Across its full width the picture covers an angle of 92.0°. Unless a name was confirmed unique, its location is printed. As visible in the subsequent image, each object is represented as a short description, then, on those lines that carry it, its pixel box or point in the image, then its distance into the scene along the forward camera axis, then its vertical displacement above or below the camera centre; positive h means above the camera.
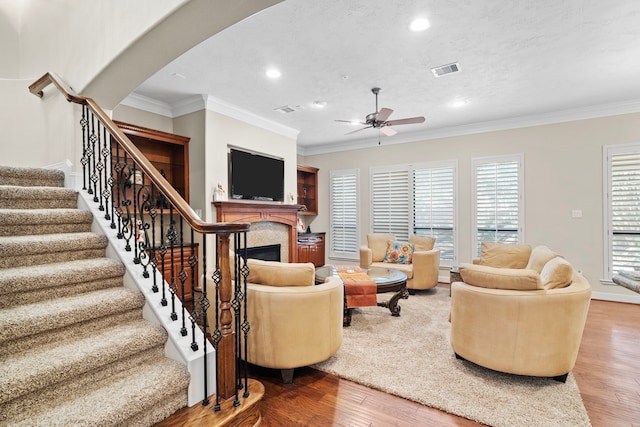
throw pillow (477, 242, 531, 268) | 4.32 -0.60
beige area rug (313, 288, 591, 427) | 2.05 -1.32
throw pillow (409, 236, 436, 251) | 5.59 -0.54
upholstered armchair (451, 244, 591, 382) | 2.32 -0.81
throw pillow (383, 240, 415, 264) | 5.43 -0.71
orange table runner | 3.50 -0.91
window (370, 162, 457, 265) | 6.15 +0.23
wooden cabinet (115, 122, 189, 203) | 4.51 +0.90
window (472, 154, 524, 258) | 5.49 +0.25
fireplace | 5.29 -0.70
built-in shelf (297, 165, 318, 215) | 7.77 +0.59
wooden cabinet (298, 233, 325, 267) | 6.98 -0.81
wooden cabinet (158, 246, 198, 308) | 4.20 -0.77
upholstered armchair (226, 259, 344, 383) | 2.38 -0.82
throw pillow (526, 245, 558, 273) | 3.26 -0.49
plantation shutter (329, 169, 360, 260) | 7.32 +0.01
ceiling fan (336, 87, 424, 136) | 3.89 +1.23
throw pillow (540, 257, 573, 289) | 2.43 -0.49
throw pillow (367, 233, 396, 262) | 5.80 -0.60
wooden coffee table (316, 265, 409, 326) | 3.69 -0.85
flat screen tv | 5.05 +0.65
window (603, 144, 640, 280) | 4.66 +0.10
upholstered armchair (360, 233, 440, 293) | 5.07 -0.78
